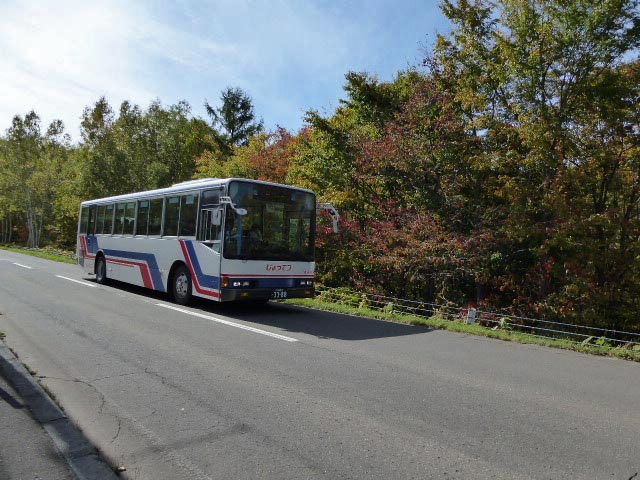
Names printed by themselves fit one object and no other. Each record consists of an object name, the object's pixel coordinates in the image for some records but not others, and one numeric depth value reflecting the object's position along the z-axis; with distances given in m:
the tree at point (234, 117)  44.31
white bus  10.86
